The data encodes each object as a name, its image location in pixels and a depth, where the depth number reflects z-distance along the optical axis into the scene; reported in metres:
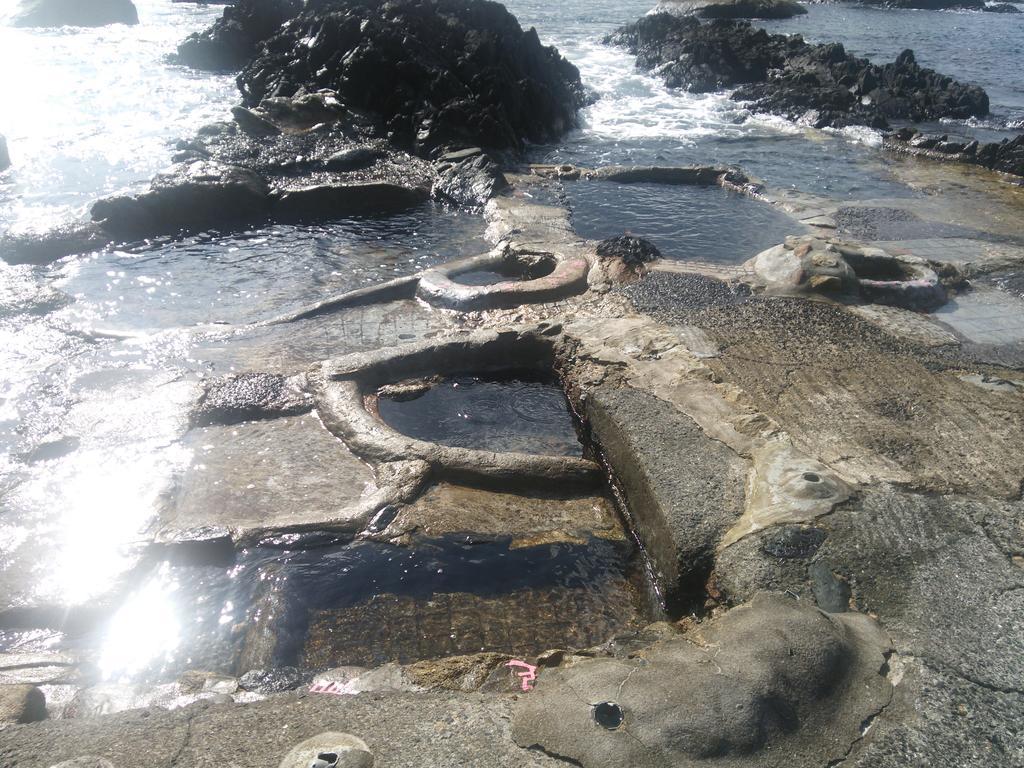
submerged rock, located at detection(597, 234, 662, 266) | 7.60
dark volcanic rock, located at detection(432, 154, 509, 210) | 10.42
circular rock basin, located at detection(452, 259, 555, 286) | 8.03
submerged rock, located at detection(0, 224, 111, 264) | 9.09
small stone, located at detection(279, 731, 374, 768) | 2.56
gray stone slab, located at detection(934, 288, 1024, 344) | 5.97
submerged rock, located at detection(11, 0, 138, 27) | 30.25
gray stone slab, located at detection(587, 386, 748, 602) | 3.90
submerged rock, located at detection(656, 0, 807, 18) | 31.66
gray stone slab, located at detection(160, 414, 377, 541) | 4.61
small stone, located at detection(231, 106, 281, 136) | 13.37
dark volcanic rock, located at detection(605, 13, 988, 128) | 16.02
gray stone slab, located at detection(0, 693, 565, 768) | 2.65
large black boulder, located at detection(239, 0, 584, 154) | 13.40
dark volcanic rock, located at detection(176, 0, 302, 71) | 22.42
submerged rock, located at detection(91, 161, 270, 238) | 9.77
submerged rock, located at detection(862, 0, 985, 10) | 35.66
